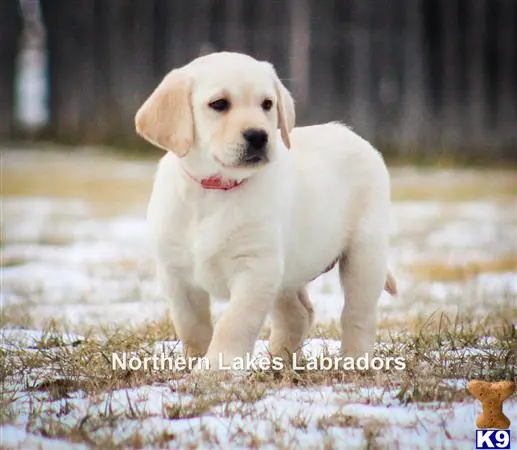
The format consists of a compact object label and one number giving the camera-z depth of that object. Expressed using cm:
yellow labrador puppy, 528
